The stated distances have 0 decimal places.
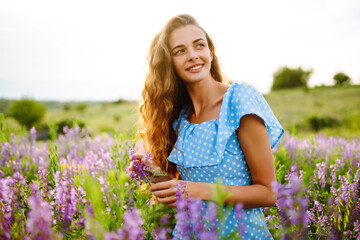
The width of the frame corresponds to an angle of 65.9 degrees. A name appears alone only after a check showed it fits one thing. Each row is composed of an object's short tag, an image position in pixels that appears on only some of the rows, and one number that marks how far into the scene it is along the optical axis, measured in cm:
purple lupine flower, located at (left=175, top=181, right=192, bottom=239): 128
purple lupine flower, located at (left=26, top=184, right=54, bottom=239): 107
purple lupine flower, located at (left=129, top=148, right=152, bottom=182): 206
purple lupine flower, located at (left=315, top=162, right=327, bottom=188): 271
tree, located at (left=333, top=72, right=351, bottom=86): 3597
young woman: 202
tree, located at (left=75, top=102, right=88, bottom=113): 4138
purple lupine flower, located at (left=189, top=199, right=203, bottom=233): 122
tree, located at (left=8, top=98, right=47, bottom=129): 2495
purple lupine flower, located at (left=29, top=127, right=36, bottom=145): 379
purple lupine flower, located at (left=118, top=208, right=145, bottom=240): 105
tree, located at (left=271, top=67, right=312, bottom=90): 4728
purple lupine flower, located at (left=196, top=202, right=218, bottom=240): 111
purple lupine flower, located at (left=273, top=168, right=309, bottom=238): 112
